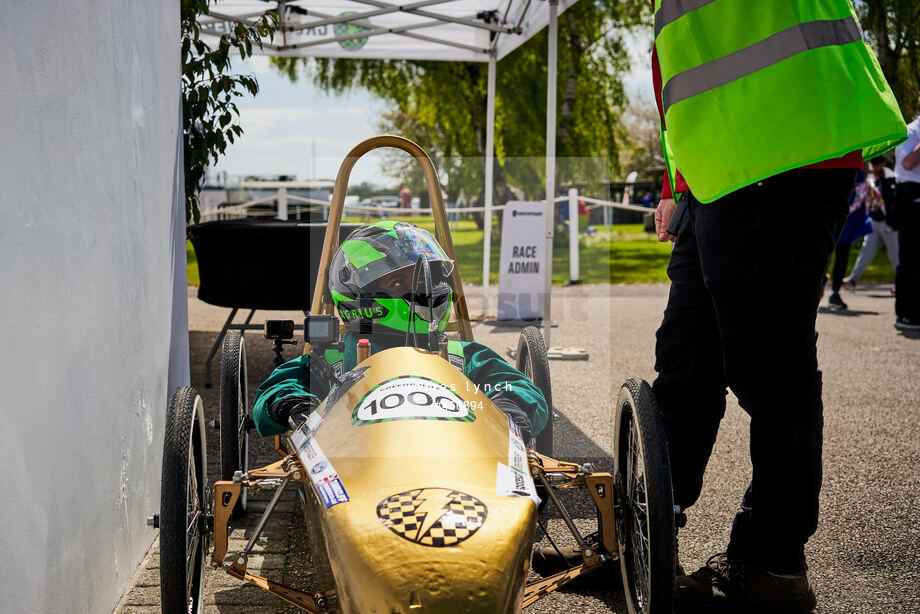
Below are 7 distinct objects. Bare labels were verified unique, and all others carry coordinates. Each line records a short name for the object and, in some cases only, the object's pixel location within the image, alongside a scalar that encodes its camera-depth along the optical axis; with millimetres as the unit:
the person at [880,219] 9336
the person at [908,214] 7941
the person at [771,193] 2051
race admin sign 9359
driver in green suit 2672
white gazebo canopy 7098
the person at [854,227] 9961
